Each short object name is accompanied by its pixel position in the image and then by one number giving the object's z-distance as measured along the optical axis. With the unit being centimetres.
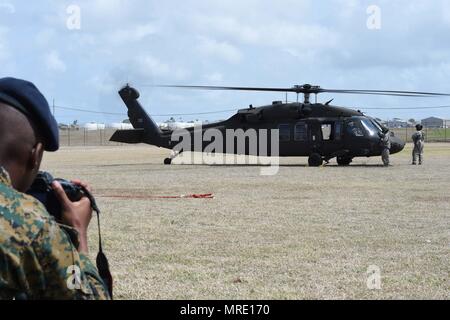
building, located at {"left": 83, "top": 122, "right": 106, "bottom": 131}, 15369
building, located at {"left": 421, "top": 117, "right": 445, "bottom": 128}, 15830
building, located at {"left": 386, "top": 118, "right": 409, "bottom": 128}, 14845
